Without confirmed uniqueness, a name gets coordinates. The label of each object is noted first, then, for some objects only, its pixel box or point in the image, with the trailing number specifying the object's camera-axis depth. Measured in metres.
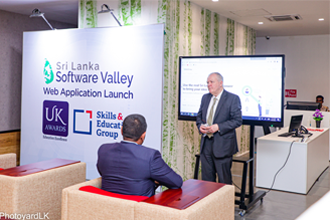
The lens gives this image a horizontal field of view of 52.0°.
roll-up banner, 4.88
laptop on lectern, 5.60
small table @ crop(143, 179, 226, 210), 2.19
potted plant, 6.59
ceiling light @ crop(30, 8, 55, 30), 5.36
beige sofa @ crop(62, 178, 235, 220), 2.08
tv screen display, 3.86
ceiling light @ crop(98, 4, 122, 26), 5.03
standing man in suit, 3.79
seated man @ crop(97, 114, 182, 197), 2.32
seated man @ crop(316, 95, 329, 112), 8.39
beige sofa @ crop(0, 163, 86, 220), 2.76
